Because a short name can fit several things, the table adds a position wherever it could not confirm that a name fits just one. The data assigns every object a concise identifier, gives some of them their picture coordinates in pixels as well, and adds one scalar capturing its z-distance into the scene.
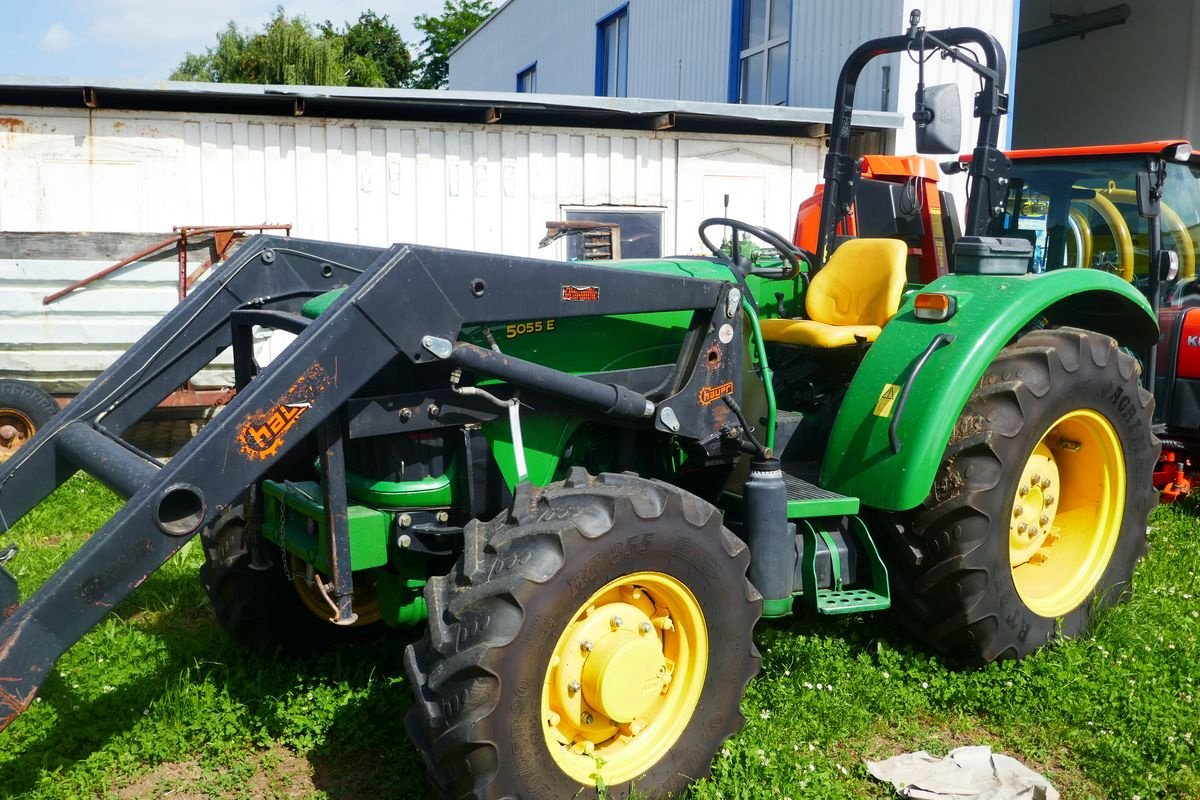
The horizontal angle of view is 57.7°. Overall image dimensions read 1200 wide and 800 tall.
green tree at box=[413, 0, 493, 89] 37.25
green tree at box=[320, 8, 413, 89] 37.03
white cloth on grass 3.18
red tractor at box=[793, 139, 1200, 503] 5.36
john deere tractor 2.70
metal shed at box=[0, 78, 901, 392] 7.70
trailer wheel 7.14
